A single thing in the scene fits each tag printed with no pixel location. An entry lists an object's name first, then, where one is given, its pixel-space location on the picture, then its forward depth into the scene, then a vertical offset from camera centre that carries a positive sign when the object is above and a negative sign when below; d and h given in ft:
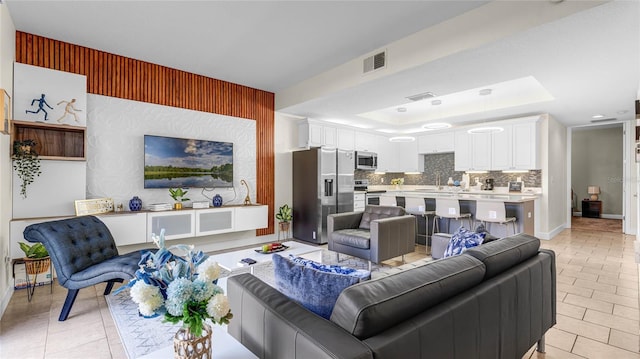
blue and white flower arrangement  3.42 -1.28
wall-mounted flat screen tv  14.94 +0.84
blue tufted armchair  8.66 -2.41
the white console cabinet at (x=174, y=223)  11.40 -2.04
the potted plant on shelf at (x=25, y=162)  11.29 +0.63
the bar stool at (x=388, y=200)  18.52 -1.28
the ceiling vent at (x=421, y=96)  15.12 +4.15
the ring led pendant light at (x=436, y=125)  18.83 +3.30
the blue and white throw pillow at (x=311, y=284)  4.40 -1.56
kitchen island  16.10 -1.75
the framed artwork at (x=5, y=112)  8.76 +2.03
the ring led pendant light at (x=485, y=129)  18.28 +2.98
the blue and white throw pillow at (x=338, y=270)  4.78 -1.46
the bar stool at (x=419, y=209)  17.05 -1.67
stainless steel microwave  23.41 +1.43
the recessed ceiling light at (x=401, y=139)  21.31 +2.83
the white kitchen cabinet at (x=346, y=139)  22.54 +2.98
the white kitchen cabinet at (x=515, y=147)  20.10 +2.15
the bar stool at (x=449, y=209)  15.85 -1.54
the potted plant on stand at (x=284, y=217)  19.54 -2.39
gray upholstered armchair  12.73 -2.44
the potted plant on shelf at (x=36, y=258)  10.28 -2.66
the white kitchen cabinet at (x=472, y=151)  22.39 +2.10
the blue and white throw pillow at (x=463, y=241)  7.45 -1.54
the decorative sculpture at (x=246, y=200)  17.73 -1.20
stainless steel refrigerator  18.98 -0.62
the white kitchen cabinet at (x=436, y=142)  24.54 +3.02
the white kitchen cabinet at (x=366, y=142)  24.17 +3.01
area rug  7.52 -4.04
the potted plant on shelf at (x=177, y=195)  15.06 -0.79
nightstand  29.32 -2.80
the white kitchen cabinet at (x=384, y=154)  26.18 +2.18
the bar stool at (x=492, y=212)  15.03 -1.64
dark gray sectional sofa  3.65 -1.85
